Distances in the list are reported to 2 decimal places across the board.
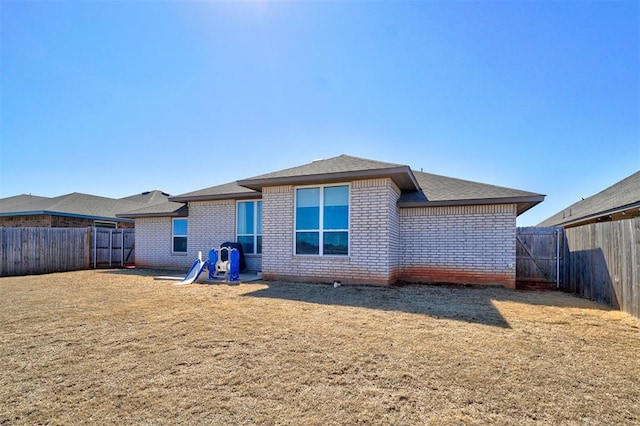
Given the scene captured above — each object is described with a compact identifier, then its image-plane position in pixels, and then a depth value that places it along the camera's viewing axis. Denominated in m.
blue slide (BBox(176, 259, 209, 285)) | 9.23
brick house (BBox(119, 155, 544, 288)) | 8.30
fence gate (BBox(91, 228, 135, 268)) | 14.41
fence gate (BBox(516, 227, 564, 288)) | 9.52
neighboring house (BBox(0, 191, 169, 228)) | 16.75
